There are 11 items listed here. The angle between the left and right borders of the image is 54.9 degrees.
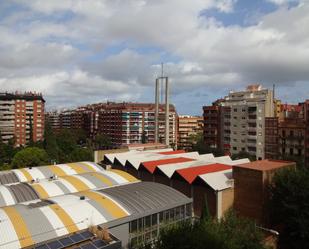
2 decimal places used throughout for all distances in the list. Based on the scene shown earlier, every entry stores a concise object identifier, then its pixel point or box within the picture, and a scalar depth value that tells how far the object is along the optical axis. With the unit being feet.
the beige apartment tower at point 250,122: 211.61
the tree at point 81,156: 183.56
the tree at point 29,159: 165.37
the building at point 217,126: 236.36
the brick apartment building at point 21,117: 292.81
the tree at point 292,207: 78.23
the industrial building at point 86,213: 57.36
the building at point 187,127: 383.78
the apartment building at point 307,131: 176.45
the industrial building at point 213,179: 94.48
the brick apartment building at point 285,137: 181.88
